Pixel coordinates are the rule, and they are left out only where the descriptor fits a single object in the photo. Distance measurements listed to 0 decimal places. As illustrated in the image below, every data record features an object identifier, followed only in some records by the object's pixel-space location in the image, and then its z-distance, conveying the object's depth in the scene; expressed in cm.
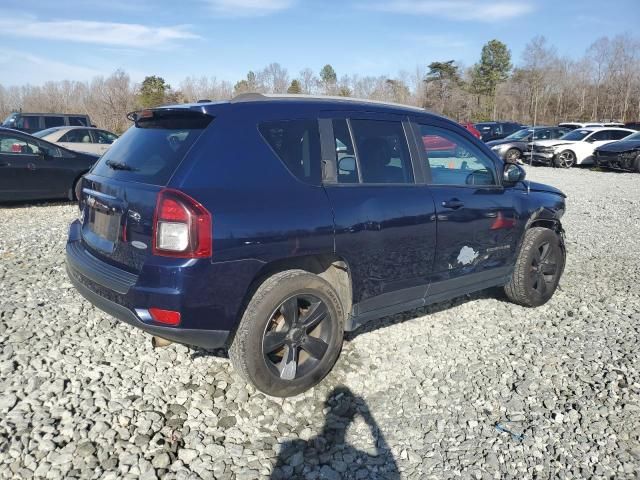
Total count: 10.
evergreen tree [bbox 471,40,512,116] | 5572
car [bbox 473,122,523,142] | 2637
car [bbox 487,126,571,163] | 2055
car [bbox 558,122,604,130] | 2470
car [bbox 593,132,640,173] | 1786
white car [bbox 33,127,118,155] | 1341
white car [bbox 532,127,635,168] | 1995
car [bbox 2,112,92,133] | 1789
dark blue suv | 275
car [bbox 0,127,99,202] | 863
